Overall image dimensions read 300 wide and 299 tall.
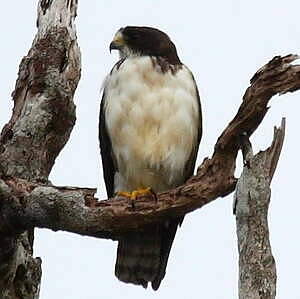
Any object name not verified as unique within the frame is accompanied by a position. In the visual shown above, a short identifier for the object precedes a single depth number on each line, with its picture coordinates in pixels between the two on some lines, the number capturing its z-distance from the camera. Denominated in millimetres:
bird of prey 14305
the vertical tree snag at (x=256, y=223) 9766
